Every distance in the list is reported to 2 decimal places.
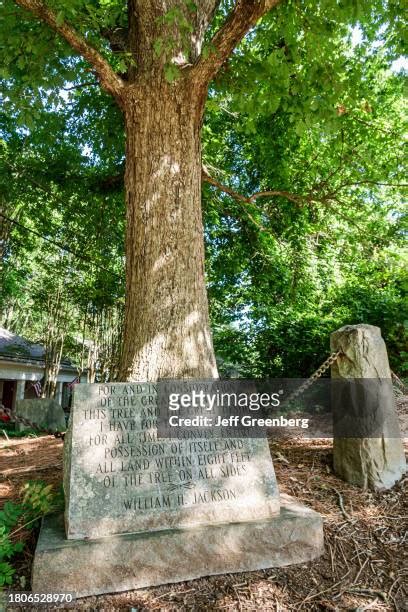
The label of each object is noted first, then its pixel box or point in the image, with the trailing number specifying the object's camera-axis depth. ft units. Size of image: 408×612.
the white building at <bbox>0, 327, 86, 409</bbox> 61.46
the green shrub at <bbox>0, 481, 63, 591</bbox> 8.50
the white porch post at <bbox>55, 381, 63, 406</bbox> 80.76
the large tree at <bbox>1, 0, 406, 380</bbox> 11.93
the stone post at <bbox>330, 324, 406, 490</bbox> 12.25
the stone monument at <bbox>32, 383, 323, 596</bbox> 8.19
